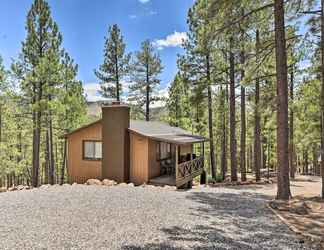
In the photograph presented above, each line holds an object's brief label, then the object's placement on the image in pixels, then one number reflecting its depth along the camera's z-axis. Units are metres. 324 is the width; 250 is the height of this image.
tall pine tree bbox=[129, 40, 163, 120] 22.95
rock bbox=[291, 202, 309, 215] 6.62
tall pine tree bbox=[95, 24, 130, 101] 21.66
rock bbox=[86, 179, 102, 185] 11.56
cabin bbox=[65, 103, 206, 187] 12.69
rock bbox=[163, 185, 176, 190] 10.99
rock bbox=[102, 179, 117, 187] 11.39
